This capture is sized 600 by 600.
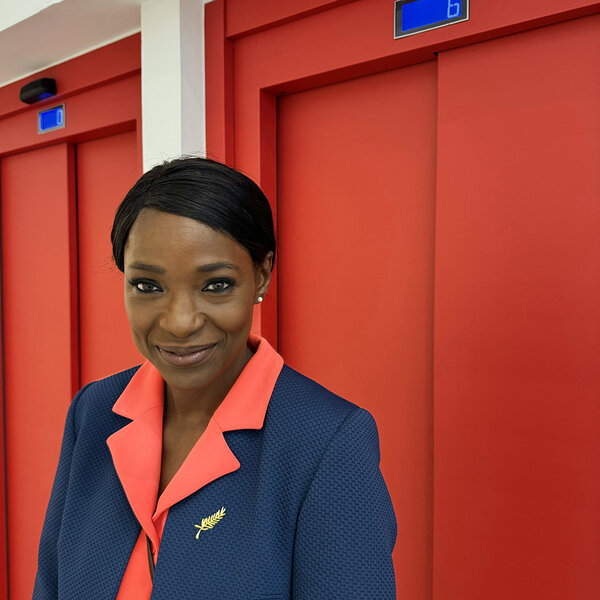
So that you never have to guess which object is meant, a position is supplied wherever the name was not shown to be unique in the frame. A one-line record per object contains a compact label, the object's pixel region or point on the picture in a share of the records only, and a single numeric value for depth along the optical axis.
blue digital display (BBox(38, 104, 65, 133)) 2.03
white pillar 1.51
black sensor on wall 1.97
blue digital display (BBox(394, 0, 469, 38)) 1.17
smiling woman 0.70
